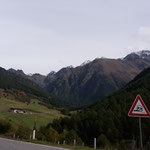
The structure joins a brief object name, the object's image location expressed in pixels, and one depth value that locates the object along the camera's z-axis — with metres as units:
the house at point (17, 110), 147.30
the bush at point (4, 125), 83.04
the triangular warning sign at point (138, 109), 10.64
